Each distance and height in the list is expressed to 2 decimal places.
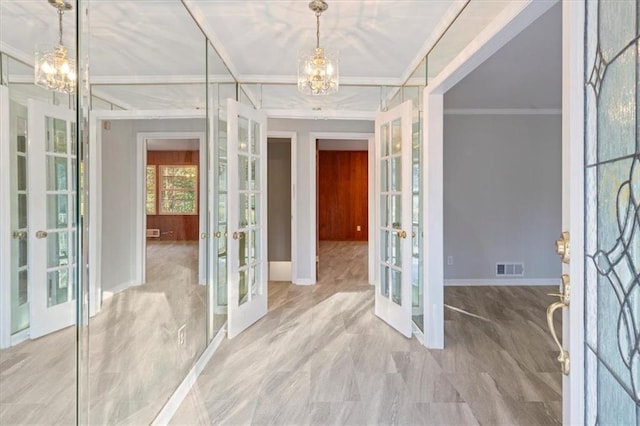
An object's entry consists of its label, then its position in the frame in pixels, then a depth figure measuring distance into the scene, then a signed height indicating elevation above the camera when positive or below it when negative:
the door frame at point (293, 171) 4.81 +0.56
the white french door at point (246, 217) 2.99 -0.06
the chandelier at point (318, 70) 2.50 +1.06
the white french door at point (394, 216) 2.97 -0.06
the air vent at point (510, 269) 4.78 -0.86
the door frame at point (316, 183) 4.78 +0.38
